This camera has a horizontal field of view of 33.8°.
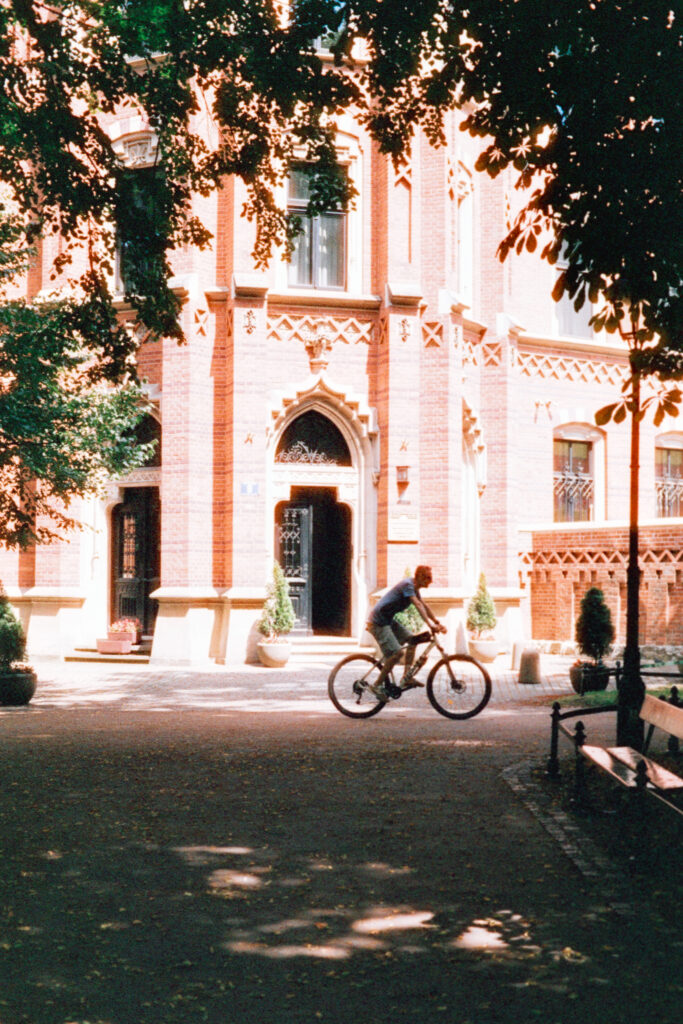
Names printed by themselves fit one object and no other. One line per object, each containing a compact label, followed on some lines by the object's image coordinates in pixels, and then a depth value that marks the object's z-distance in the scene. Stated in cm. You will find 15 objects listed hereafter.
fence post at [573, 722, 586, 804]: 732
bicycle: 1205
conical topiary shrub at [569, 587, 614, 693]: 1547
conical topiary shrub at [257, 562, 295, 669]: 1925
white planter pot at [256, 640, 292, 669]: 1923
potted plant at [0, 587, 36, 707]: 1367
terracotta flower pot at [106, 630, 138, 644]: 2084
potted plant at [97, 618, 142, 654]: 2070
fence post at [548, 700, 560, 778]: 841
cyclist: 1197
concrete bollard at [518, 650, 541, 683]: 1677
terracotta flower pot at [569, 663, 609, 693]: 1402
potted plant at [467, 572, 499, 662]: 2061
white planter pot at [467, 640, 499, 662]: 2056
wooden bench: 633
